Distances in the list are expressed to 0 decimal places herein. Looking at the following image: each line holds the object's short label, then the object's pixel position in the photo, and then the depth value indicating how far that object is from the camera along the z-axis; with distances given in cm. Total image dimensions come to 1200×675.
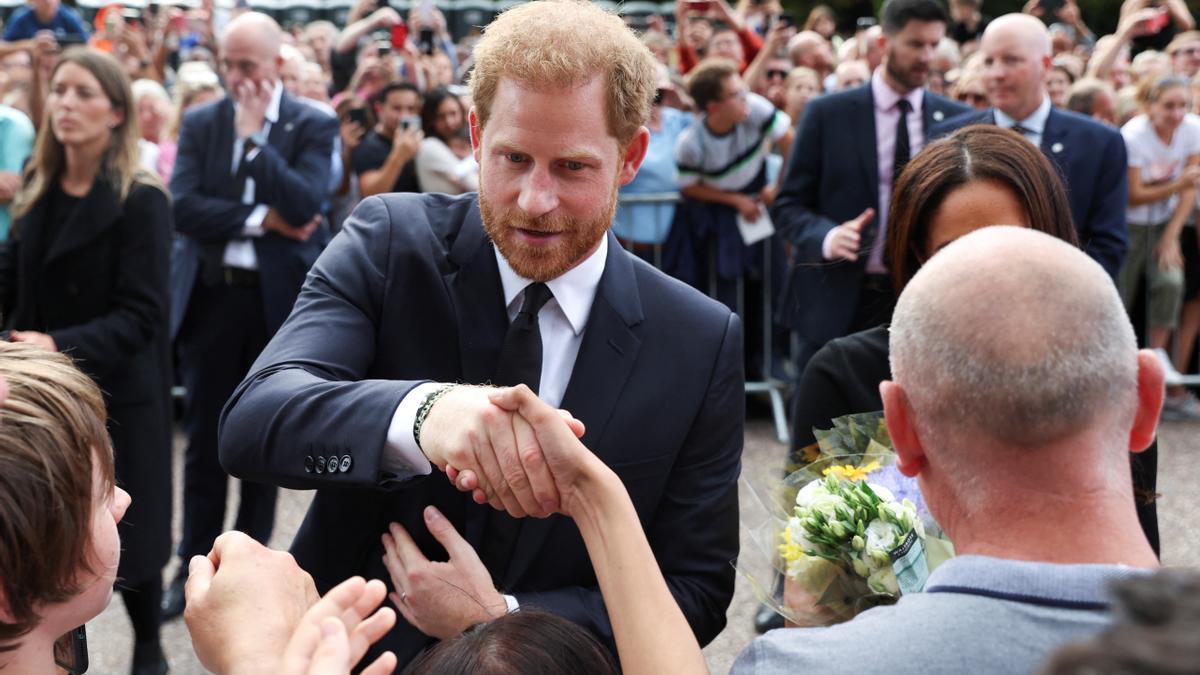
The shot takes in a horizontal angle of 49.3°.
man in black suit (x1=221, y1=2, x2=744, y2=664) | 245
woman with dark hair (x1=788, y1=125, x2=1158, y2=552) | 290
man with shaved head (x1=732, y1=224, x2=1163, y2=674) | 146
